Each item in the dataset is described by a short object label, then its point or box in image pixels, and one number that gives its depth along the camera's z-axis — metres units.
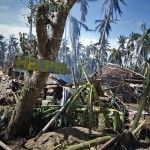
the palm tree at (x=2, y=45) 50.80
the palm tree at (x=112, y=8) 21.71
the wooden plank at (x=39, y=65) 3.51
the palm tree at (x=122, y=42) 29.46
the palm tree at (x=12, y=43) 43.99
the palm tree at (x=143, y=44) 23.76
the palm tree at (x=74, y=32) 38.43
